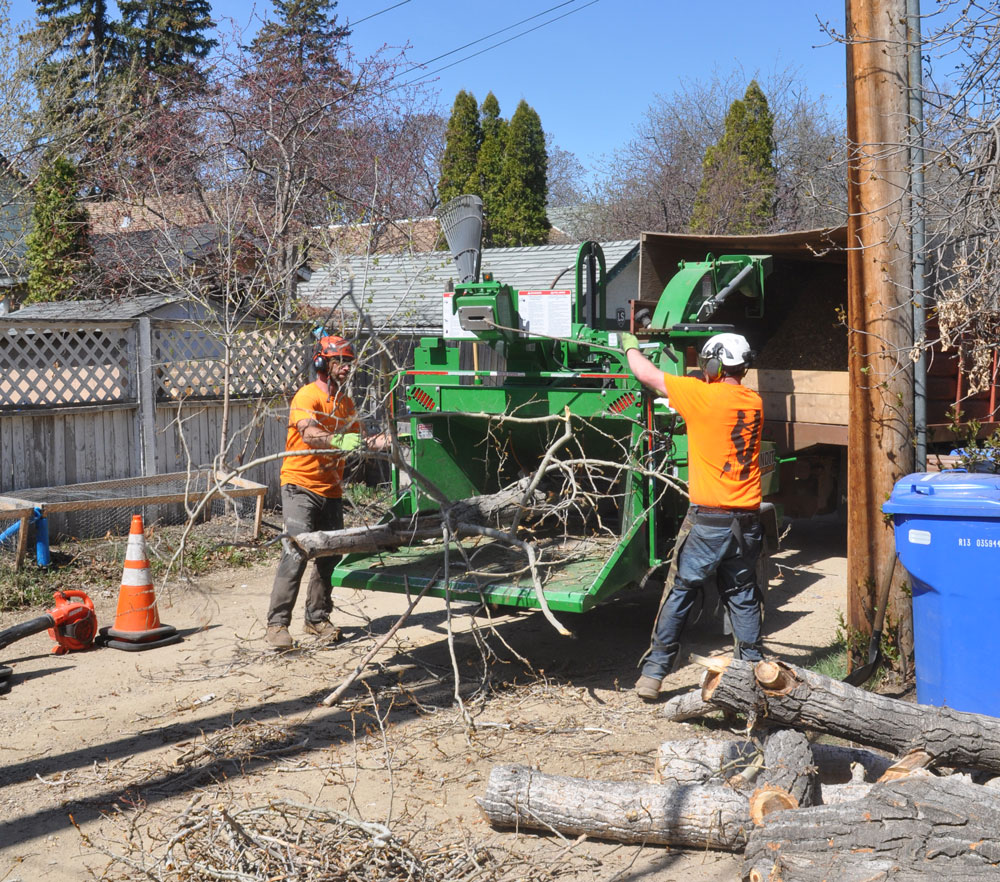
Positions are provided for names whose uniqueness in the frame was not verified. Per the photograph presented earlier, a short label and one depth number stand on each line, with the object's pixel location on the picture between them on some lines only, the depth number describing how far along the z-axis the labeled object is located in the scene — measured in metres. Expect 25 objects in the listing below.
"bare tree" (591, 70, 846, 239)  24.39
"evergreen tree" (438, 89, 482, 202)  26.16
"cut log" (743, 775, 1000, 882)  3.18
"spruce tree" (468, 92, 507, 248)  25.00
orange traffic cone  6.55
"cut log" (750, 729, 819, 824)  3.65
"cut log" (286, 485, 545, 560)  5.48
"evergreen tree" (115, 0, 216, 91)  28.45
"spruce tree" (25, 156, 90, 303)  16.72
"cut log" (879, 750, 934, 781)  3.99
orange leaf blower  6.31
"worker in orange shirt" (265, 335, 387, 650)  6.18
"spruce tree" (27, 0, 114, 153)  18.86
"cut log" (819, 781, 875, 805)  3.95
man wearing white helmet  5.22
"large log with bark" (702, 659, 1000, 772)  4.05
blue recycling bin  4.63
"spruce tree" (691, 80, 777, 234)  22.06
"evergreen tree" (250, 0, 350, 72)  19.06
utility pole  5.36
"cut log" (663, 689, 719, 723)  4.85
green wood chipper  5.70
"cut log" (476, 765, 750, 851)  3.75
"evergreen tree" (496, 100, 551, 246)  24.62
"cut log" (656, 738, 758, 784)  4.07
